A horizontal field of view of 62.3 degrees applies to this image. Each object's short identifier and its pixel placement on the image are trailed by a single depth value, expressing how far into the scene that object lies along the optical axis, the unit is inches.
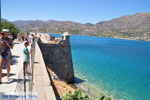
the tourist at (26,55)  186.8
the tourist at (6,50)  164.6
